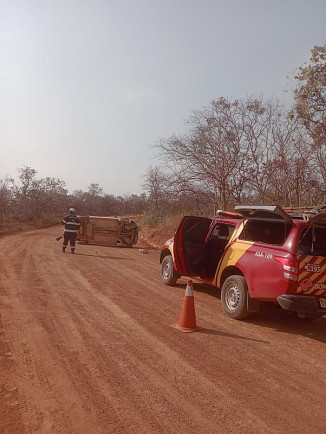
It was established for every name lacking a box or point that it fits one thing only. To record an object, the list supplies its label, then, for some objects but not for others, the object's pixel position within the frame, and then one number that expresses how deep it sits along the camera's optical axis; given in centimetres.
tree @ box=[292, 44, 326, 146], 1290
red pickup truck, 543
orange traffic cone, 567
